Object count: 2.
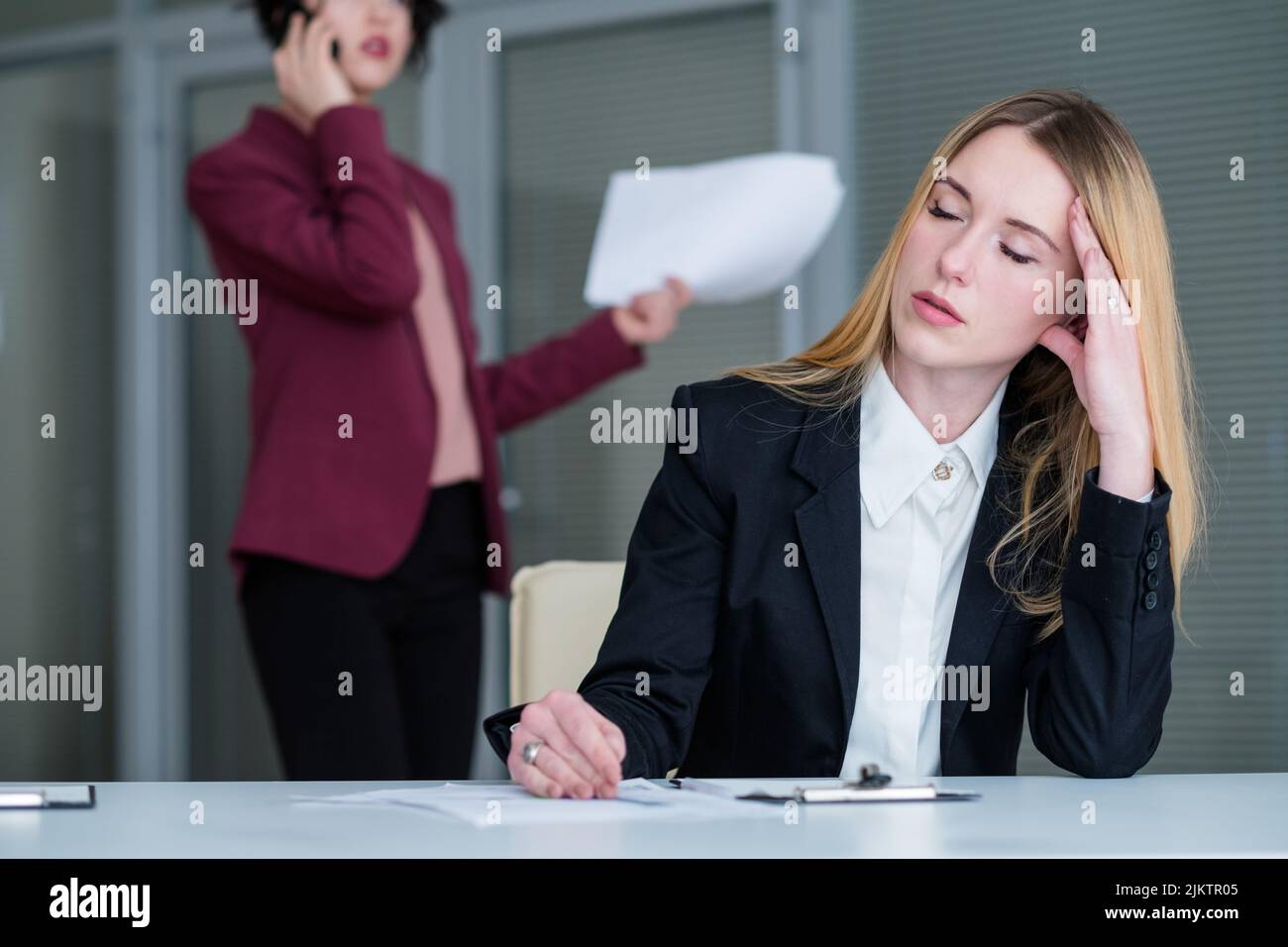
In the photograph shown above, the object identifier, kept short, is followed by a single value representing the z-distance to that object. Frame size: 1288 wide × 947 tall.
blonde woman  1.35
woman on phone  2.26
